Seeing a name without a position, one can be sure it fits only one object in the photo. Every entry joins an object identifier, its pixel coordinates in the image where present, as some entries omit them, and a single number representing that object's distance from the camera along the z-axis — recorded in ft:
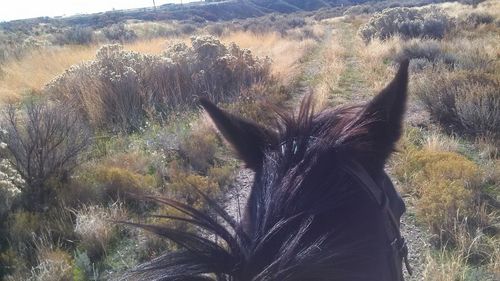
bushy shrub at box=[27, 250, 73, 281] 10.49
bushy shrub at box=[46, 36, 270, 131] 24.90
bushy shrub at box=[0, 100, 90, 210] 15.38
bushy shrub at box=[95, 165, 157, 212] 15.06
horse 2.94
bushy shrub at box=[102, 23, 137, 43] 67.64
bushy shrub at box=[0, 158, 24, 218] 13.92
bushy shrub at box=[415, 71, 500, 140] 20.39
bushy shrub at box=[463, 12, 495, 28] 62.85
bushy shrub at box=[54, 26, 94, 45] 66.49
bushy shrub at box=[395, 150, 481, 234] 12.94
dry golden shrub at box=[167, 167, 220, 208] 14.69
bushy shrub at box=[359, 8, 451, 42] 54.13
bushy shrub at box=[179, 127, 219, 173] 18.36
